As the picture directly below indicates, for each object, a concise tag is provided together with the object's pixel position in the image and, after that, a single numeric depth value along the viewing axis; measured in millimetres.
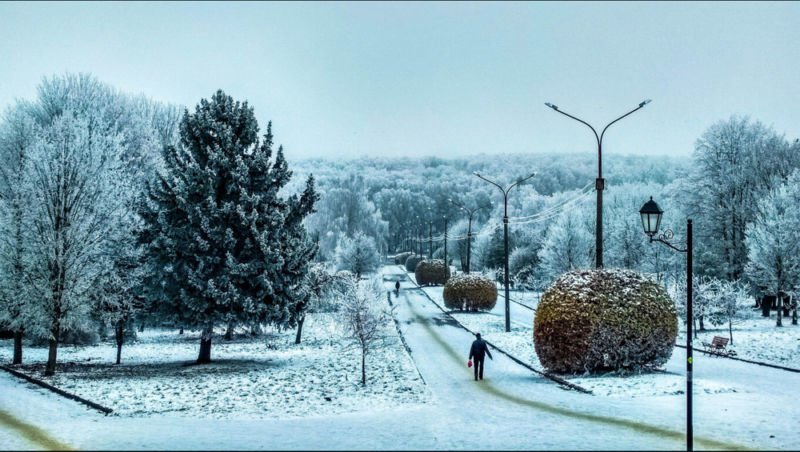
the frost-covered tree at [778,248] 39531
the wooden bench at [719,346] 27516
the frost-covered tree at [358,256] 83750
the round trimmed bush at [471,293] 49719
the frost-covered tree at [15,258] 24969
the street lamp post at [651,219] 15562
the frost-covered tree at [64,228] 23812
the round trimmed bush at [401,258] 135500
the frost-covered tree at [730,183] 50844
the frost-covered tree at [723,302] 34844
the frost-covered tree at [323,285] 37262
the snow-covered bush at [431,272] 80812
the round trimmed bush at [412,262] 114562
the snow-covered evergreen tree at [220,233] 24719
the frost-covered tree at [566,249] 59250
